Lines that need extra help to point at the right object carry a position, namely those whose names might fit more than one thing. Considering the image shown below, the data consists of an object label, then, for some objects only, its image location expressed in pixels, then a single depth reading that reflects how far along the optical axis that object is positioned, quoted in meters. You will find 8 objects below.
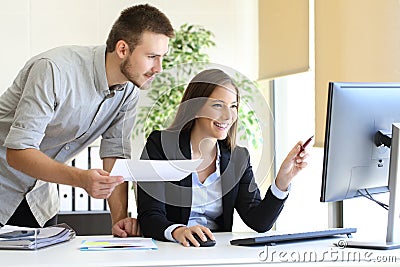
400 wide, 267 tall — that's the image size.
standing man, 2.37
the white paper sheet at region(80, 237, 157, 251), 2.00
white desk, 1.76
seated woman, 2.20
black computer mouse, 2.03
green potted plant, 2.20
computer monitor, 1.99
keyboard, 2.01
